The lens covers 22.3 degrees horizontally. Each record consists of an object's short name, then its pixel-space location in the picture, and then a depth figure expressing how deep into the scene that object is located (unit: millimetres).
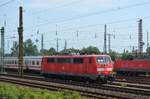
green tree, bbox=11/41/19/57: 106012
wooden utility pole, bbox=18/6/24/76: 44625
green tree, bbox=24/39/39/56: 128750
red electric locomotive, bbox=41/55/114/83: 32406
